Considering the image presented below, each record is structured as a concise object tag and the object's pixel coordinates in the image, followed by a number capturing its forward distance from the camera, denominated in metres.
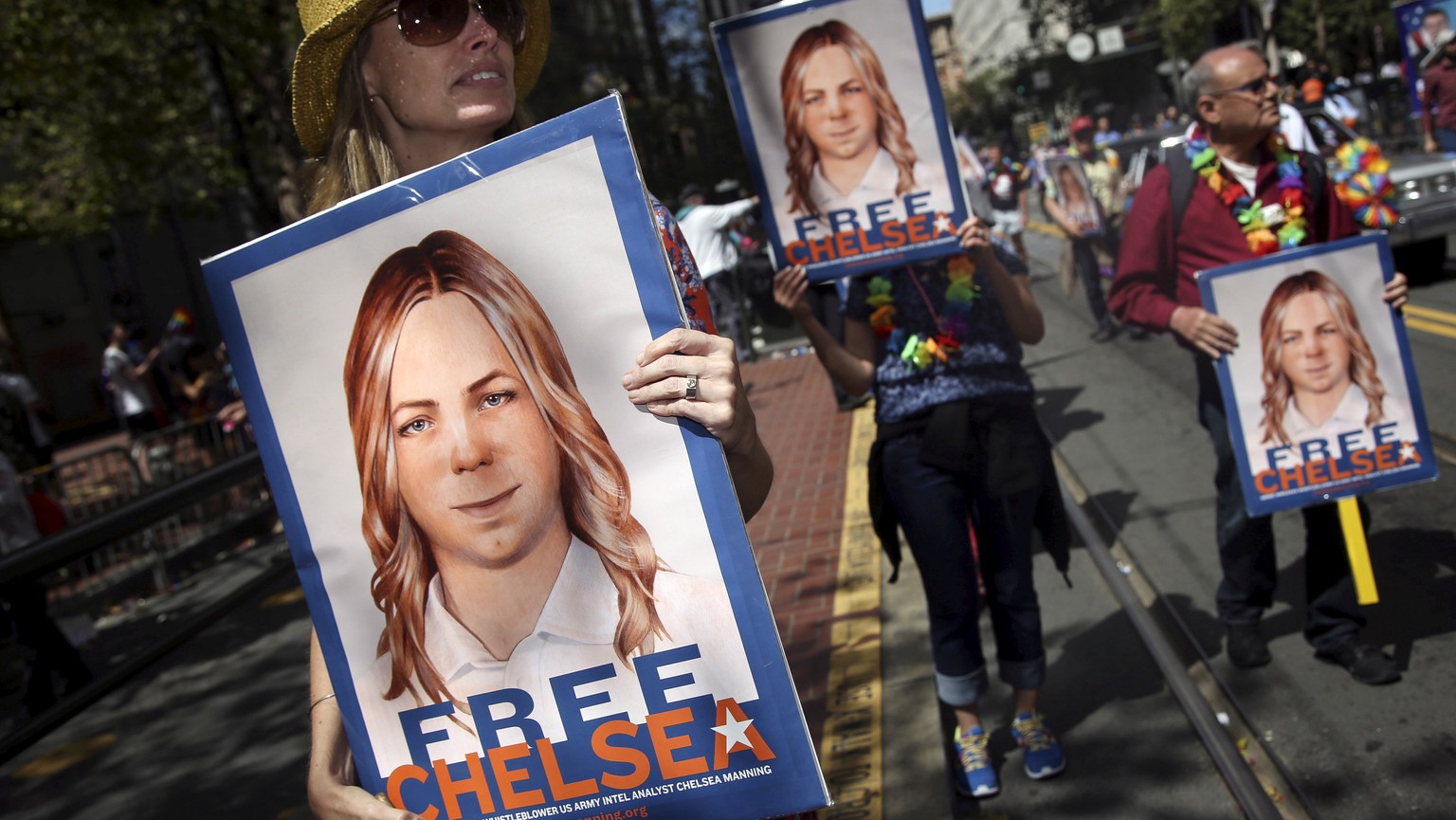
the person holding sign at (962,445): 3.74
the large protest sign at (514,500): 1.63
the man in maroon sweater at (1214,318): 4.09
